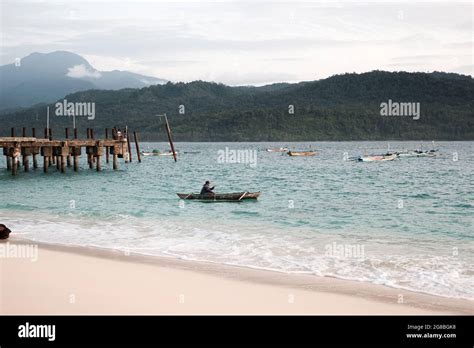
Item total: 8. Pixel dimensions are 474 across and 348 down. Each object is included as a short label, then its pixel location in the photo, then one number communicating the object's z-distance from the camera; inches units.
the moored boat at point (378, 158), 3332.4
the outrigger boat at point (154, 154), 4279.0
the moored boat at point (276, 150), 5254.9
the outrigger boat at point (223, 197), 1175.6
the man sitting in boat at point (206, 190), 1176.7
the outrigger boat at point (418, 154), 3954.2
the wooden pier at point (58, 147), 1674.8
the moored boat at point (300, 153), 3963.1
